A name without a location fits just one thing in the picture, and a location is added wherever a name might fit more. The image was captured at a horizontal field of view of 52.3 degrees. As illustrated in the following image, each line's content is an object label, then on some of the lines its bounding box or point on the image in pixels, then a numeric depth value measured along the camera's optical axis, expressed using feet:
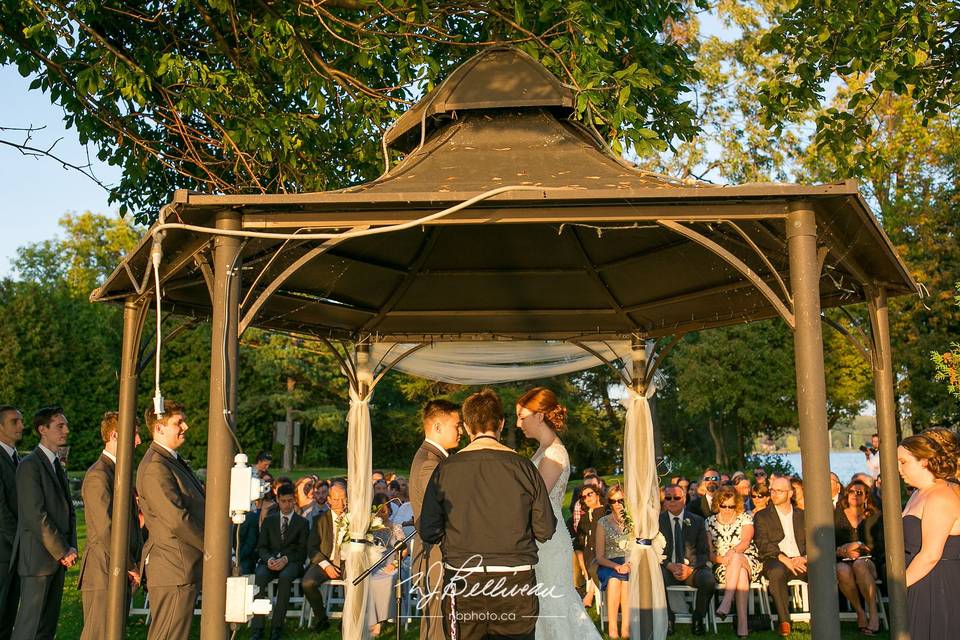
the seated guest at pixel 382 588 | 36.42
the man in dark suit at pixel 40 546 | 26.25
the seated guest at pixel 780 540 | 37.83
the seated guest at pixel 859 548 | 37.06
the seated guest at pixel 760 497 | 41.09
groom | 24.32
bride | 24.94
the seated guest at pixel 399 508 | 45.57
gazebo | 18.80
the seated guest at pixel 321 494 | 45.77
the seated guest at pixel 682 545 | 39.14
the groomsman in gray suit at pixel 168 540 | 22.93
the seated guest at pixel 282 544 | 40.19
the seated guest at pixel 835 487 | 39.47
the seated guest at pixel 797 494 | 40.09
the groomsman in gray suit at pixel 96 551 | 27.48
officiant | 18.72
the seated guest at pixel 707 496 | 44.47
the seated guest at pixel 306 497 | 43.75
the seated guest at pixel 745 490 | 47.36
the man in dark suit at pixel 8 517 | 26.81
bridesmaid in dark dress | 19.02
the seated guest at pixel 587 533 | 40.75
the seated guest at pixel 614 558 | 37.27
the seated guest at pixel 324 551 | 39.37
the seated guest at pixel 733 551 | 38.24
